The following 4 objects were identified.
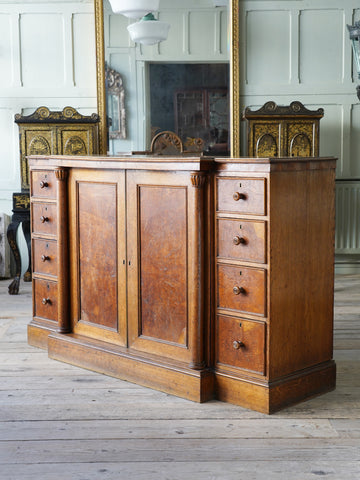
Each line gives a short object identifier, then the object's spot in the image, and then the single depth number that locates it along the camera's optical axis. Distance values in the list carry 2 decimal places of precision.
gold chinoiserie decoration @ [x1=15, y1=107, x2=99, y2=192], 5.98
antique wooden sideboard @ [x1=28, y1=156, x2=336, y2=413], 2.94
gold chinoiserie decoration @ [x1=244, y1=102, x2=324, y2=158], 6.02
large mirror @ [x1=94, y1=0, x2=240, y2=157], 6.06
